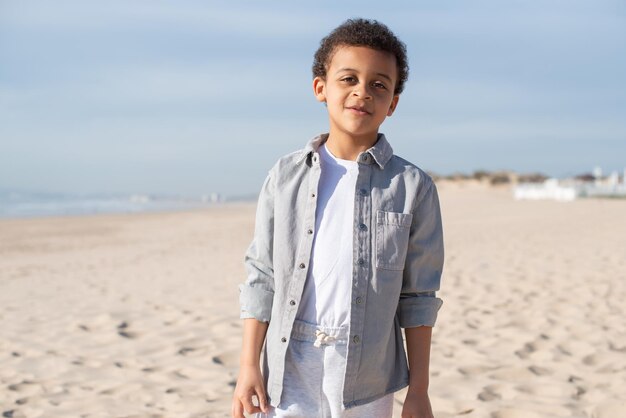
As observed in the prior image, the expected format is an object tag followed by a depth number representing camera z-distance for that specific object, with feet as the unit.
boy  5.76
